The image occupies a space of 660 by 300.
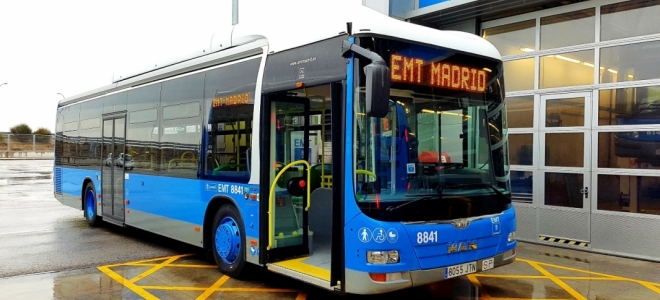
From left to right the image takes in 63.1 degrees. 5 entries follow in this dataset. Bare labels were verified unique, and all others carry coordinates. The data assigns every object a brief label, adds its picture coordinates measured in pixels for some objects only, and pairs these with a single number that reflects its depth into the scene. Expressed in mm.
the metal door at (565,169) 9414
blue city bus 5141
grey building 8766
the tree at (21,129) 65000
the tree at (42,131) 64500
